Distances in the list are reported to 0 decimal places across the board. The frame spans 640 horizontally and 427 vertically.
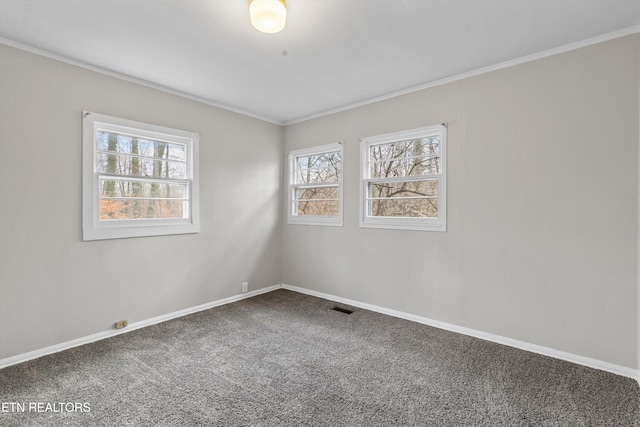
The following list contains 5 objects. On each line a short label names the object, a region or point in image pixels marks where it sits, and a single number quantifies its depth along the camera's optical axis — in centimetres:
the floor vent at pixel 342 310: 376
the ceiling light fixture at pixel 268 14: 187
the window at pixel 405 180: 335
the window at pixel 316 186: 427
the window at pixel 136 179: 293
